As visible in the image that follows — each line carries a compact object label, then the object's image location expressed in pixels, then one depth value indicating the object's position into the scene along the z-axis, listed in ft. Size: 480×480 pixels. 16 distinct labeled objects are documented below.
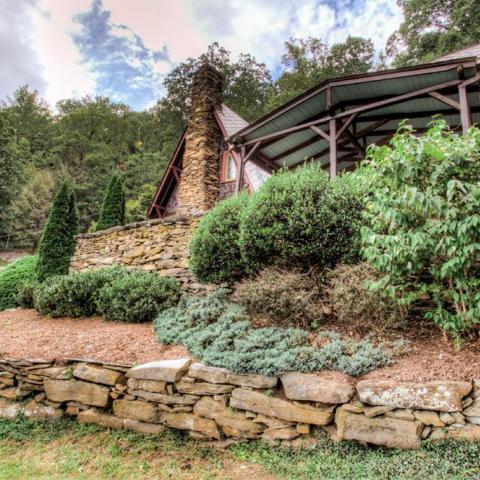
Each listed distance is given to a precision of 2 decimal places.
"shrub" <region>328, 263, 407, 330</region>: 10.68
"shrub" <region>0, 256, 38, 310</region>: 25.68
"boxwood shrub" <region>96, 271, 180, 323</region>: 16.30
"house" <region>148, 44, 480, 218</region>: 19.88
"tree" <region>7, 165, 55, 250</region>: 66.64
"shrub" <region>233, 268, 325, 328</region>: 11.94
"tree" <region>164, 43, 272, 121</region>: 69.46
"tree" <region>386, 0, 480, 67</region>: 51.67
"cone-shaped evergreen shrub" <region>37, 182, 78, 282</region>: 26.55
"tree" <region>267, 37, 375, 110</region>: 68.80
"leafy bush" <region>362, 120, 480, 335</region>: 8.82
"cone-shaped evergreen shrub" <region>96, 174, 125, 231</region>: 42.75
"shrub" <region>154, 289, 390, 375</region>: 9.30
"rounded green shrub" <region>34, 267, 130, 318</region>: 18.66
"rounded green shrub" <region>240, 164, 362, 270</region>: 12.66
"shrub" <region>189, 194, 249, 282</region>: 15.34
